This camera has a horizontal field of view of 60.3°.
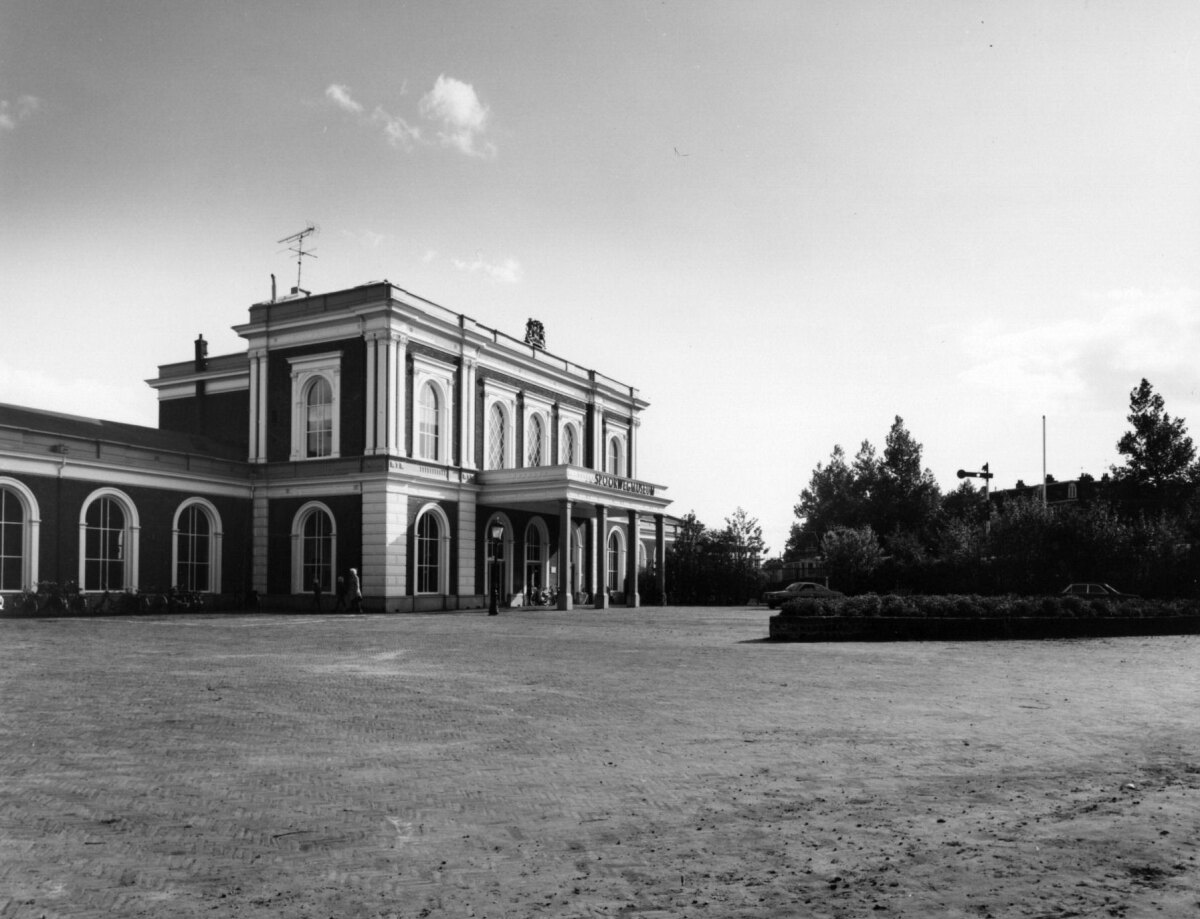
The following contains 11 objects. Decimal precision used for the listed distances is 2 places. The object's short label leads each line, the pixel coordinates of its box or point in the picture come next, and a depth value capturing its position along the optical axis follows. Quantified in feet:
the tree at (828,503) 268.21
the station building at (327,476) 108.47
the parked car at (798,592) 138.41
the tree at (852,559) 154.51
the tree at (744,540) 175.83
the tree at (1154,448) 197.26
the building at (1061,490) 275.43
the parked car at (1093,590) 115.65
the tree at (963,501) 239.71
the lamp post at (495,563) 114.62
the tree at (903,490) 248.93
